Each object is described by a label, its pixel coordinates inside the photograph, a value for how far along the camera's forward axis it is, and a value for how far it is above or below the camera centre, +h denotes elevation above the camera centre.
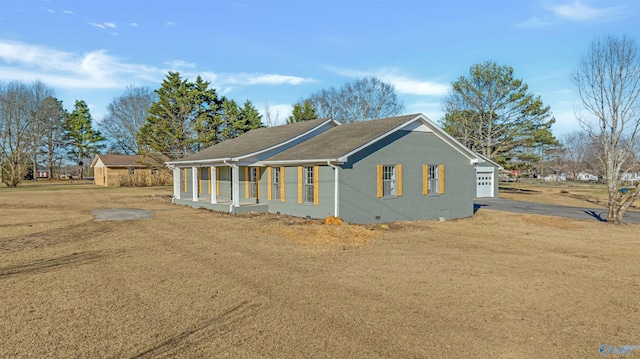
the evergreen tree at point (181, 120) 37.00 +5.01
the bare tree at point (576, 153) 82.36 +3.48
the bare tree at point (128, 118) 56.09 +8.02
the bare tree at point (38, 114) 56.50 +8.61
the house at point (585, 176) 98.44 -1.96
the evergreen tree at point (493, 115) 36.06 +5.24
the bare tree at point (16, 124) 53.09 +6.85
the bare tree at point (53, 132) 59.15 +6.48
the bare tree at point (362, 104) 49.47 +8.52
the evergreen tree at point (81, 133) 63.41 +6.52
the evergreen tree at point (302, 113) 39.53 +5.90
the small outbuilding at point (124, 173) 46.38 -0.09
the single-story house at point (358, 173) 15.37 -0.09
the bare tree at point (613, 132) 17.41 +1.67
